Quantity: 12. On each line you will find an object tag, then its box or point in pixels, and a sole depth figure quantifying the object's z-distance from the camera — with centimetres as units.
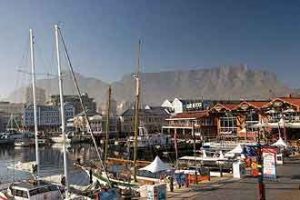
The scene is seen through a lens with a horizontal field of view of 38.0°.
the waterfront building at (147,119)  14038
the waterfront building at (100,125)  13905
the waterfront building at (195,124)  9244
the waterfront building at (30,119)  18932
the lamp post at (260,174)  2019
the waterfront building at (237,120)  7382
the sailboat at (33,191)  2980
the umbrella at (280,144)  5026
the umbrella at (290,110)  6399
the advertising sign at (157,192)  2427
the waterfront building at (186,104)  15085
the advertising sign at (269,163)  2667
